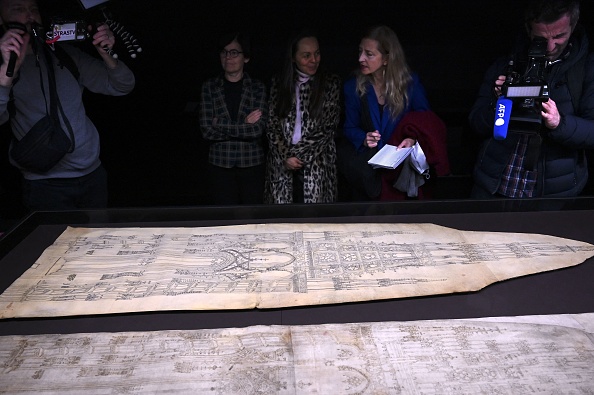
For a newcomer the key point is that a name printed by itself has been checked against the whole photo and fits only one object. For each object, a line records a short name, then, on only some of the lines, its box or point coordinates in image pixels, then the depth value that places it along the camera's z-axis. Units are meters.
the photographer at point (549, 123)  2.14
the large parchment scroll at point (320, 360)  1.10
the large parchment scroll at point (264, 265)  1.39
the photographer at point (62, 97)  2.25
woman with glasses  2.78
